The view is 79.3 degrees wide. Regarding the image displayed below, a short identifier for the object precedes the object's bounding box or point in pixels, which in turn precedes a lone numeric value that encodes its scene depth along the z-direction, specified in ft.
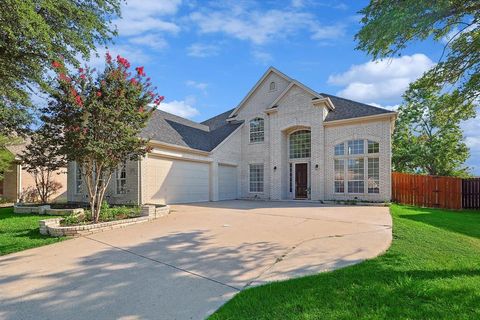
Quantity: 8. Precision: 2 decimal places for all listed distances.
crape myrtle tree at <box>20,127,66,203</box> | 41.84
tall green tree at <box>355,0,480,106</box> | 16.80
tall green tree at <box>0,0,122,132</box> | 24.85
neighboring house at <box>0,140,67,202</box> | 66.39
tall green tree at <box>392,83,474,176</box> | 83.05
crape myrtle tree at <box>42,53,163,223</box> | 28.04
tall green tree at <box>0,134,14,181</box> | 54.27
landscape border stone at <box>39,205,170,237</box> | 25.39
